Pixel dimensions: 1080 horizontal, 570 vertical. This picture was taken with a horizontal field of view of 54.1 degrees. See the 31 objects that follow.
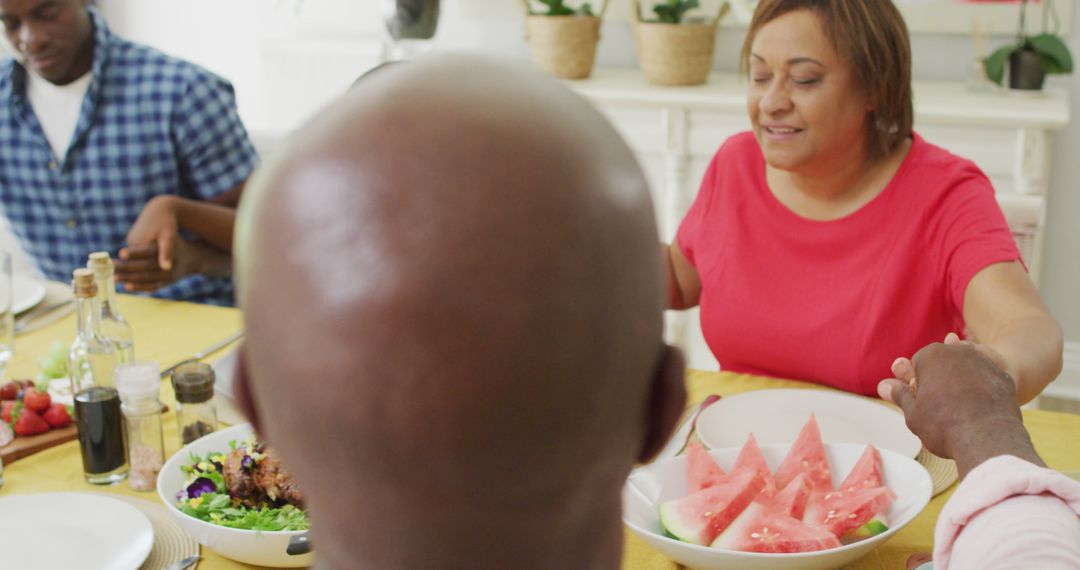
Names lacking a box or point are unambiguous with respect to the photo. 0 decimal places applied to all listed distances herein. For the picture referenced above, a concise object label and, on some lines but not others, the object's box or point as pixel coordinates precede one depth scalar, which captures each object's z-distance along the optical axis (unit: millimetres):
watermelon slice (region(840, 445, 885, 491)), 1173
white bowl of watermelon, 1050
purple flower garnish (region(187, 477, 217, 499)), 1215
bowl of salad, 1092
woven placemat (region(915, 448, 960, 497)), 1280
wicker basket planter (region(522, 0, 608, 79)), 3285
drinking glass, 1511
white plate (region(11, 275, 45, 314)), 1997
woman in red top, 1771
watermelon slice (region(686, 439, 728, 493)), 1182
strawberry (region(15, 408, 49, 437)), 1447
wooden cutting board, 1411
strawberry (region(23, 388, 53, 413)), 1472
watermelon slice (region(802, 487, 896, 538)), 1105
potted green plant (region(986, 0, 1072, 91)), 2965
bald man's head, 371
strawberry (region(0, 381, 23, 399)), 1542
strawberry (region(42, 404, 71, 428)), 1479
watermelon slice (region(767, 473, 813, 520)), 1140
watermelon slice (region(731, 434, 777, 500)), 1184
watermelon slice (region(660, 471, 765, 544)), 1094
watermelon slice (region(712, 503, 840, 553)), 1055
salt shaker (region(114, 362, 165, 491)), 1313
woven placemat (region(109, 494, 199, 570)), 1157
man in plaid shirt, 2402
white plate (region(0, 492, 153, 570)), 1131
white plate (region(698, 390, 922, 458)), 1400
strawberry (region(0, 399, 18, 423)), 1471
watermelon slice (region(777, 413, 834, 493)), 1202
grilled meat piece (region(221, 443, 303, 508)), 1178
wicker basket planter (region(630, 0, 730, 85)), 3164
